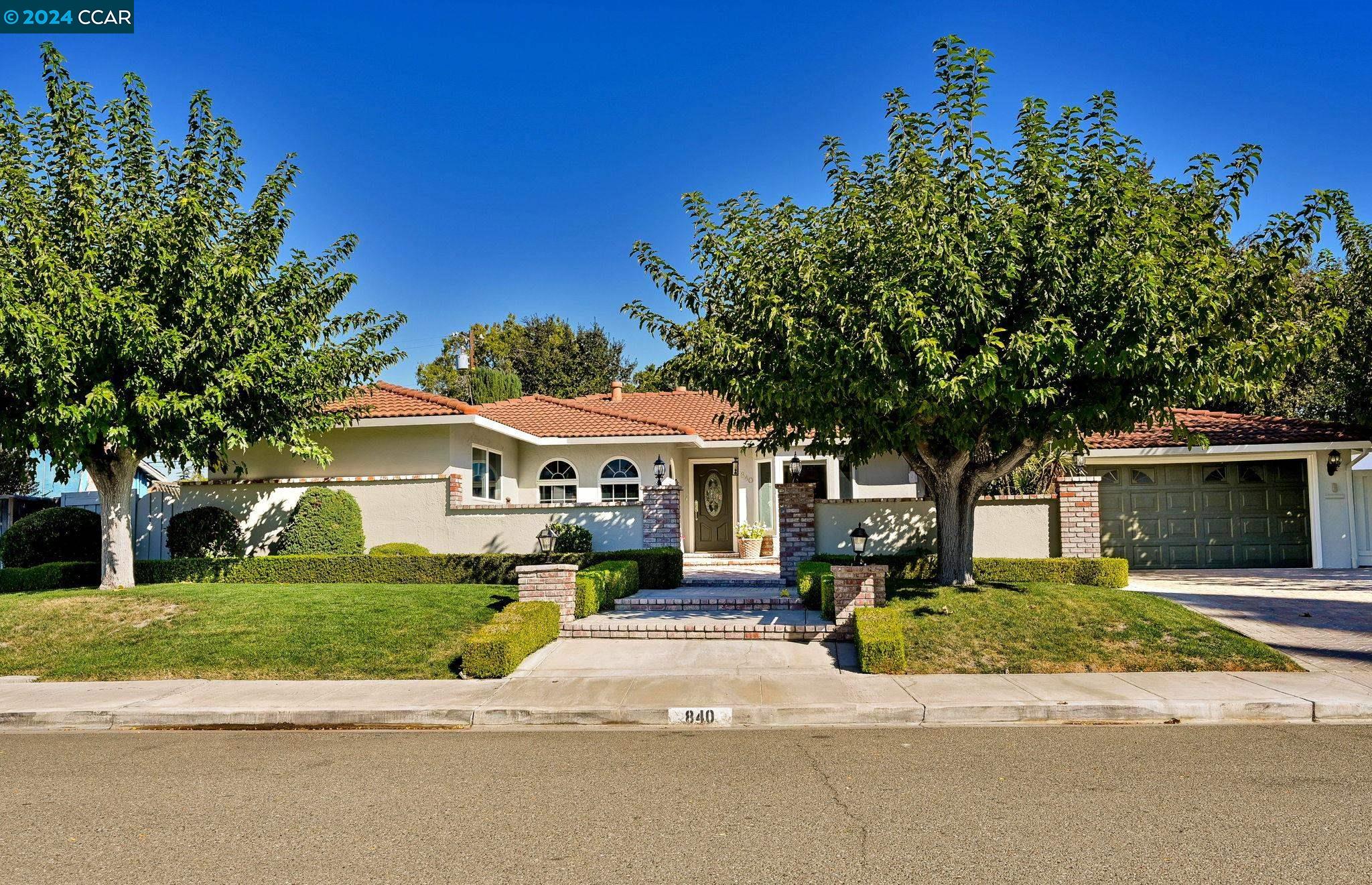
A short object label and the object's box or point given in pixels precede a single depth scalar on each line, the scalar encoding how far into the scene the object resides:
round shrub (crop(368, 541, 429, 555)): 17.23
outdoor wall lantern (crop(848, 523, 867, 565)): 14.15
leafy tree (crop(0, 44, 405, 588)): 12.73
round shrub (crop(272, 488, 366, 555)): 17.34
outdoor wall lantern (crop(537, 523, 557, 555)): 17.23
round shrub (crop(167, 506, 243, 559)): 18.02
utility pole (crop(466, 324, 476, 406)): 35.46
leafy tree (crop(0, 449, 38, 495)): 21.96
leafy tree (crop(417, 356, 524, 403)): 31.70
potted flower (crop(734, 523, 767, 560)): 21.11
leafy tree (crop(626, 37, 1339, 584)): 10.06
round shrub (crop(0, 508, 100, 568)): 16.97
